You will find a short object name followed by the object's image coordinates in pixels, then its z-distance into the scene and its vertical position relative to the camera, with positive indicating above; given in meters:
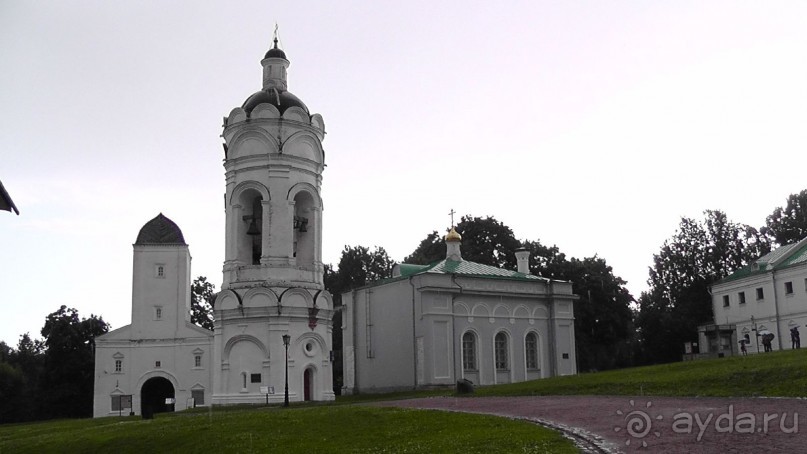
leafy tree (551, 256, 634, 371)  56.75 +3.46
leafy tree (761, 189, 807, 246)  64.81 +10.62
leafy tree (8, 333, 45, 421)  61.69 +0.21
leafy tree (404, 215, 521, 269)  60.67 +8.89
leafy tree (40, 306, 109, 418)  57.97 +0.58
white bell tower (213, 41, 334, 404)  35.78 +5.06
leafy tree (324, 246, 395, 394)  74.94 +8.96
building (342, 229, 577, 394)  39.19 +1.89
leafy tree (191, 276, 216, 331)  68.44 +5.84
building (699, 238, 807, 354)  48.16 +3.38
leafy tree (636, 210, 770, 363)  61.22 +7.07
